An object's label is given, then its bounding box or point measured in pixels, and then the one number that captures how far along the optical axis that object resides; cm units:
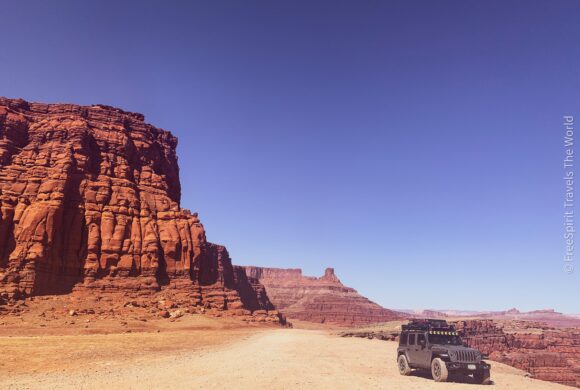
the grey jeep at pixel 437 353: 1479
